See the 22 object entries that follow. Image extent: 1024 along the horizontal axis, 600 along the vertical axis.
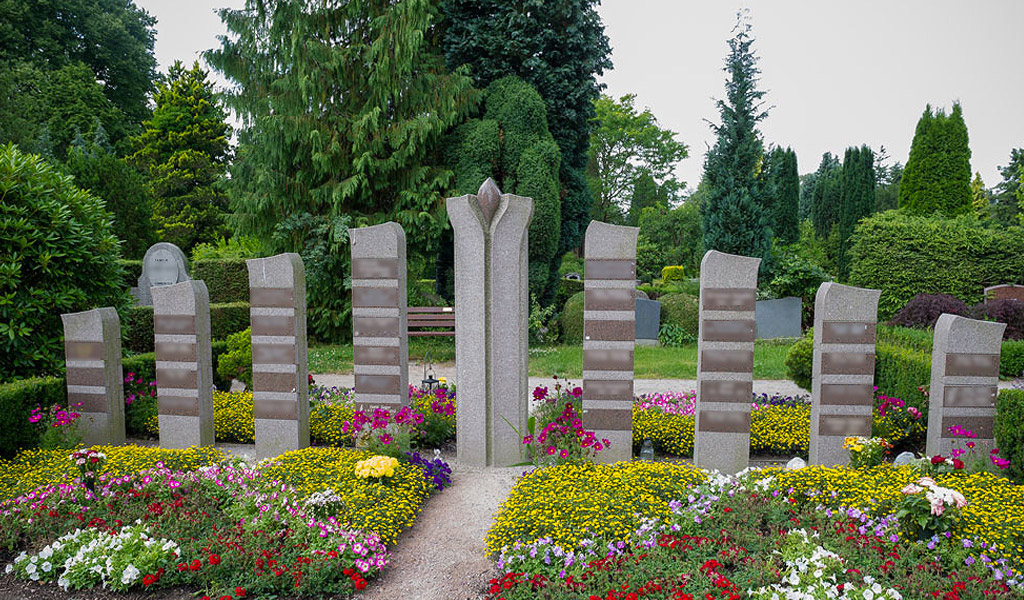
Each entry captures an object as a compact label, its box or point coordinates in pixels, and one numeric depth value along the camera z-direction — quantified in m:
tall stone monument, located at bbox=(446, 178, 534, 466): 6.32
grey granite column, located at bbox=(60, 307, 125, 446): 6.68
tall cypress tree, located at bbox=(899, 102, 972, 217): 20.72
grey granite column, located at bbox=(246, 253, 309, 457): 6.50
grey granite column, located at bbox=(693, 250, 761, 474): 6.04
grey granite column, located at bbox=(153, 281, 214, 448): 6.66
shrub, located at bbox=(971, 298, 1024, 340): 12.37
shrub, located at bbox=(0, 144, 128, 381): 6.65
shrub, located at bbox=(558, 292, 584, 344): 15.52
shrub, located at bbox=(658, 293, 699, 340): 15.90
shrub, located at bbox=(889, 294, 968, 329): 11.80
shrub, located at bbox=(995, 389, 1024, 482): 5.50
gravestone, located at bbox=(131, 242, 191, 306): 16.75
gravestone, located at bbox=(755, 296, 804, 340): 15.80
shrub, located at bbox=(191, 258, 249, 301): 16.02
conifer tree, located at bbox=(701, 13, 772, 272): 15.60
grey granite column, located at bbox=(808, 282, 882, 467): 5.92
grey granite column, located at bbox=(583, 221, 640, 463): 6.23
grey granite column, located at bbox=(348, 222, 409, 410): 6.50
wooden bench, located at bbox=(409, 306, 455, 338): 12.32
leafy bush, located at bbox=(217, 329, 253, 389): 9.12
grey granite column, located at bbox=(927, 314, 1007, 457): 5.73
